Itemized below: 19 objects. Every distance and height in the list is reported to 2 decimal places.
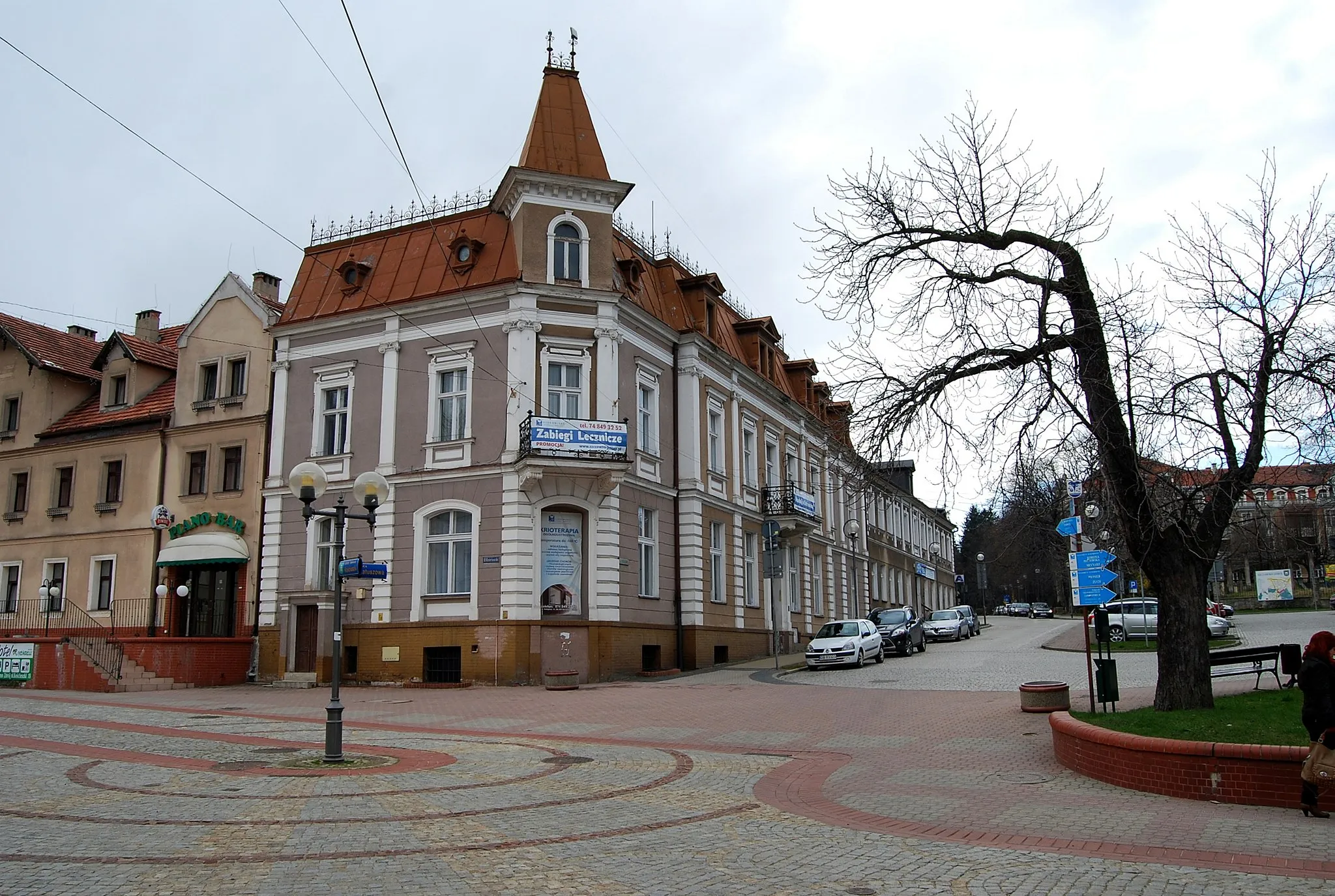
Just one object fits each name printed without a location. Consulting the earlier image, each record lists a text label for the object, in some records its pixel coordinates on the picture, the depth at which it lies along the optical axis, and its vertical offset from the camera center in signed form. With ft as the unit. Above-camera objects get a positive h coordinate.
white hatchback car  95.14 -4.03
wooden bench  52.39 -3.11
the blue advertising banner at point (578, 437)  85.10 +14.07
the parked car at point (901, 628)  112.98 -3.01
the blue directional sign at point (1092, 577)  46.68 +1.01
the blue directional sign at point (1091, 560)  47.29 +1.86
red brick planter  31.86 -5.56
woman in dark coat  30.30 -2.75
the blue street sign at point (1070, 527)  48.14 +3.46
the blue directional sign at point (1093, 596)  46.03 +0.16
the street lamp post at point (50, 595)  108.88 +1.69
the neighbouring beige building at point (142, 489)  100.99 +12.95
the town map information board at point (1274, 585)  237.25 +2.93
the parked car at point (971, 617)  159.35 -2.50
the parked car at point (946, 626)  145.48 -3.57
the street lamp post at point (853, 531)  152.76 +10.76
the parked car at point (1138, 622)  111.86 -2.64
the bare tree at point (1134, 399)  41.52 +8.46
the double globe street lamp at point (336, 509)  41.93 +4.45
